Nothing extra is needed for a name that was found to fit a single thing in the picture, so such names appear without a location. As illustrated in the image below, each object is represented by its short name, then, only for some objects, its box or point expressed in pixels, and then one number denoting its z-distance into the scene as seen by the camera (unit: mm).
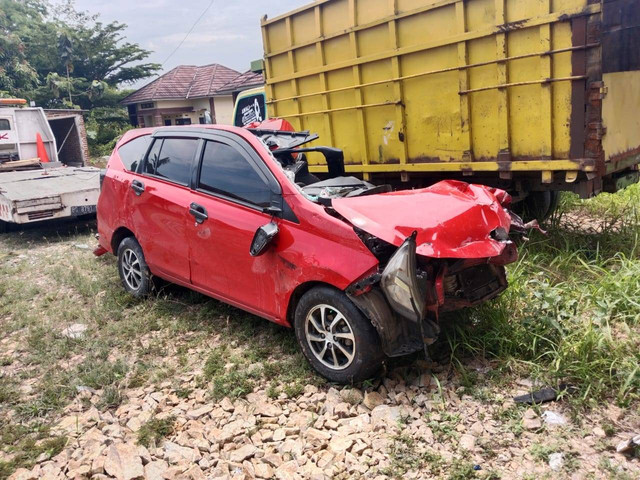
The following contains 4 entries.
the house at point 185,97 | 24625
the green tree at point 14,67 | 23703
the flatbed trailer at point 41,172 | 7723
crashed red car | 3146
